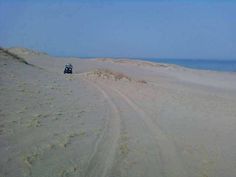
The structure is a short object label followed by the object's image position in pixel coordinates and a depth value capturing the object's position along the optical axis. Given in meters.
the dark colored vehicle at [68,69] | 20.57
